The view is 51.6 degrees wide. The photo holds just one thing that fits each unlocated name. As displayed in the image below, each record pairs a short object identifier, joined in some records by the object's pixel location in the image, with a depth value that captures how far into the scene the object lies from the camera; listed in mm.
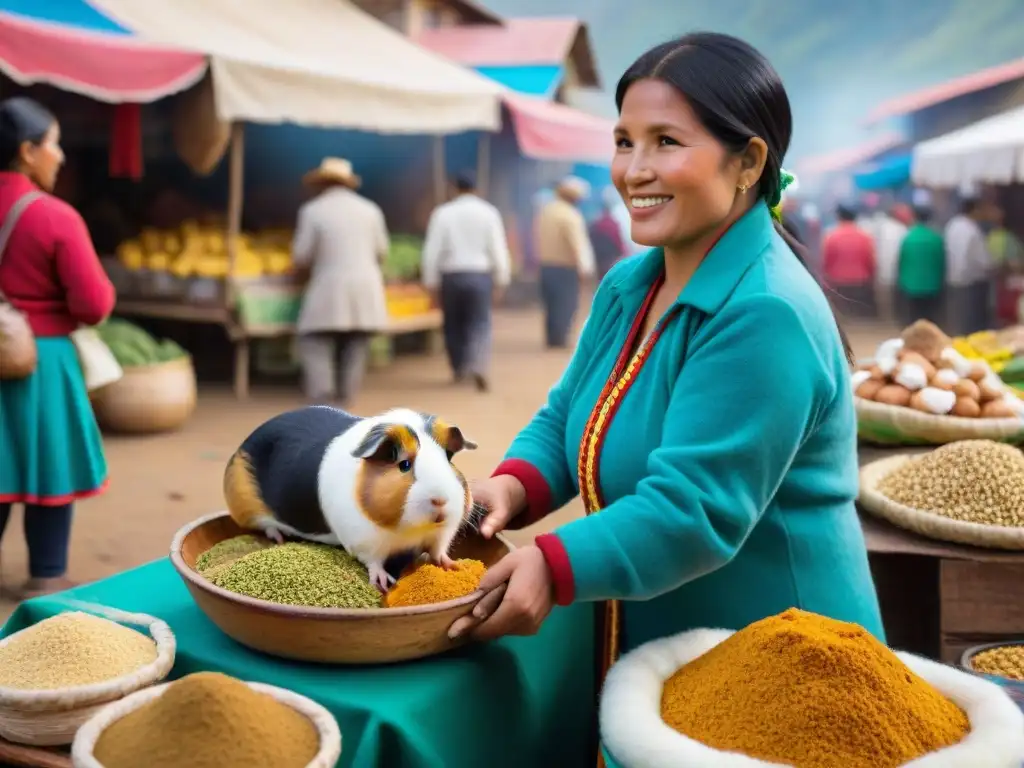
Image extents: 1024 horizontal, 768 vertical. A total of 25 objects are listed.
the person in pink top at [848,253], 13516
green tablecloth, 1402
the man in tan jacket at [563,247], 10919
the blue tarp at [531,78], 17047
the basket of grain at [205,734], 1167
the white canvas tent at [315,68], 7148
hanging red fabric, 7121
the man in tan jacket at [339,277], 7648
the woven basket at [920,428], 3113
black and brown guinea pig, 1599
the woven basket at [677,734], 1202
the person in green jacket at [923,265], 11906
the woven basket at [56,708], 1385
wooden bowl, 1436
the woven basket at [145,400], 6754
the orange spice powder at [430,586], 1553
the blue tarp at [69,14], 6684
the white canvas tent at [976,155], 8742
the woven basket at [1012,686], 1637
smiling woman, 1438
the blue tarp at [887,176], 18453
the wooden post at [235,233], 7742
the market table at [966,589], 2461
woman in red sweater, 3670
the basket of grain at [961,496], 2467
